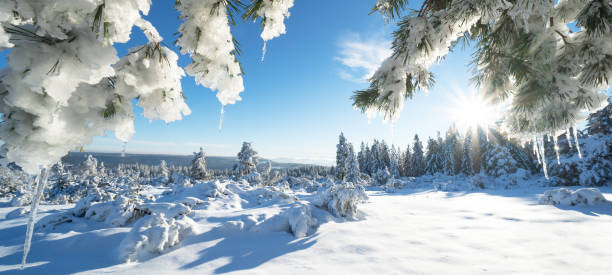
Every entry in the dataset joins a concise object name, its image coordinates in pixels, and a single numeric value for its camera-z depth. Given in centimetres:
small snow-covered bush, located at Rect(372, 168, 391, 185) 3459
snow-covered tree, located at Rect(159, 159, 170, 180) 5466
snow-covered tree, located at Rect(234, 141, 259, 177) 2903
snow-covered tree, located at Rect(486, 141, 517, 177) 2747
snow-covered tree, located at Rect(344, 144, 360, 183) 3631
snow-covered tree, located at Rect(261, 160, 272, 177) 3206
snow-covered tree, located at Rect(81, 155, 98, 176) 4309
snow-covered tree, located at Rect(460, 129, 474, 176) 4097
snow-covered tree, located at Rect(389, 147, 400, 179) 4878
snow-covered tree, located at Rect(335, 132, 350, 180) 3734
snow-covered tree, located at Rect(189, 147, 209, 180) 3262
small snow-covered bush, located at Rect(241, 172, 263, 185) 2189
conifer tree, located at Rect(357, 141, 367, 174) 6043
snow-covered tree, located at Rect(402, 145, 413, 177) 5817
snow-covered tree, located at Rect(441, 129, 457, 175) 4425
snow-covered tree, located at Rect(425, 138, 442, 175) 4828
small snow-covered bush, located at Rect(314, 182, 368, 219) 645
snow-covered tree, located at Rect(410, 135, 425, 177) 5442
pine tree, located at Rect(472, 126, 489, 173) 3491
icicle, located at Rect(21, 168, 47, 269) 95
